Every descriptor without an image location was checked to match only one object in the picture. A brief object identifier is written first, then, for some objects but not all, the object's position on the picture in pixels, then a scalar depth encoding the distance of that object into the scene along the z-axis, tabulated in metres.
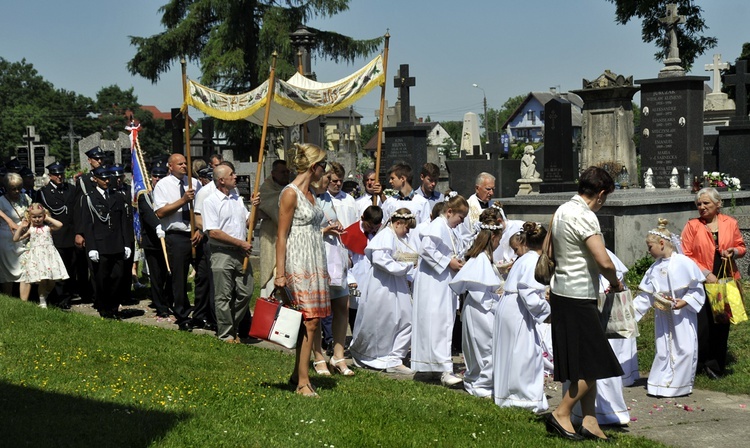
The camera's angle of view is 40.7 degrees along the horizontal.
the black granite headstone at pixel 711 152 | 22.43
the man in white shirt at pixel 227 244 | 10.55
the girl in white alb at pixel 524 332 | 8.17
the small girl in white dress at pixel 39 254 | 12.96
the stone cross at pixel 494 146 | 37.03
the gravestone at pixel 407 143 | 26.77
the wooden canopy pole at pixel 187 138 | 11.52
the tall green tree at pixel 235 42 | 37.97
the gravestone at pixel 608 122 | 22.53
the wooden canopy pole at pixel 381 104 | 11.68
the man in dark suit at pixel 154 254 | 12.91
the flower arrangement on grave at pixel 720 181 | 17.81
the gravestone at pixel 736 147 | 20.66
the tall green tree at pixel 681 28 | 37.00
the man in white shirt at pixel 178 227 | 11.98
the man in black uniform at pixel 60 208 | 13.91
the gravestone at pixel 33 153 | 36.34
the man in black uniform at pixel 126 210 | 12.62
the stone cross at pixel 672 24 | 21.78
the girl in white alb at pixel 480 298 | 8.95
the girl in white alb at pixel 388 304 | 10.05
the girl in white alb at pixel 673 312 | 9.09
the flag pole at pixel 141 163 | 14.63
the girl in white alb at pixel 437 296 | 9.47
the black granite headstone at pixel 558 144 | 26.19
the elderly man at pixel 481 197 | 11.77
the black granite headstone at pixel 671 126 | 18.94
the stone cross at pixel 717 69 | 34.31
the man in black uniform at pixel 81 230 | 12.63
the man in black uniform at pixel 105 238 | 12.34
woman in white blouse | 6.88
